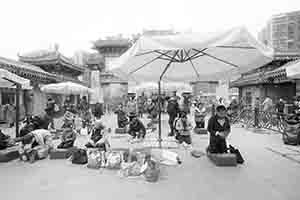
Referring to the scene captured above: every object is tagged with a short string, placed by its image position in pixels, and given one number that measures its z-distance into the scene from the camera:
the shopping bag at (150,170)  3.38
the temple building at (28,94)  10.41
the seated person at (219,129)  4.20
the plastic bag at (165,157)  4.22
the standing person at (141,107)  15.96
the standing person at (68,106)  10.80
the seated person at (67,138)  5.00
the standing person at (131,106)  10.62
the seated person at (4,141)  4.75
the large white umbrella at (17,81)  5.08
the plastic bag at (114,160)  3.95
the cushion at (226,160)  4.09
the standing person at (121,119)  8.74
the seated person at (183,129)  5.74
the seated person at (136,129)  6.36
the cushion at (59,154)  4.62
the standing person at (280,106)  10.08
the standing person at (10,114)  9.70
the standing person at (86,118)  8.89
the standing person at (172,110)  7.88
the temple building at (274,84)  10.87
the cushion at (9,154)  4.39
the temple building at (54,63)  17.30
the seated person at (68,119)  6.27
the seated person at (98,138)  4.66
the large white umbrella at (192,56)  2.84
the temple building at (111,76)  26.17
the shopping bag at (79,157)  4.27
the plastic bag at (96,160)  4.01
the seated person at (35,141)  4.45
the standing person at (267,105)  10.25
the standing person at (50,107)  8.48
